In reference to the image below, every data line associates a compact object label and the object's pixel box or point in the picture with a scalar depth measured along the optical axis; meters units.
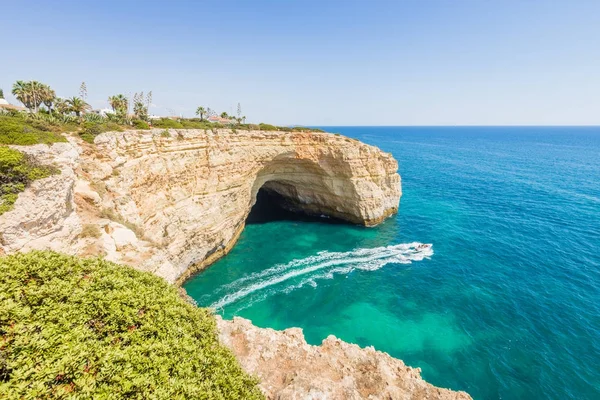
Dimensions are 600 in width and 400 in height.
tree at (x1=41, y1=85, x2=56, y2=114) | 30.86
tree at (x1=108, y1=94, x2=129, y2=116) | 37.09
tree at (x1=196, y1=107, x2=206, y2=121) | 50.00
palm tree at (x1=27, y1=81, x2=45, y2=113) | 29.92
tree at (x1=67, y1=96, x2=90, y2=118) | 32.97
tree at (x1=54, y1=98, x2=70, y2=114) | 32.91
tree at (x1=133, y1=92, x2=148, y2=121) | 40.07
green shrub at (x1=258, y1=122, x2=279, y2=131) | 40.11
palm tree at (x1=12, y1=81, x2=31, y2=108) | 29.36
